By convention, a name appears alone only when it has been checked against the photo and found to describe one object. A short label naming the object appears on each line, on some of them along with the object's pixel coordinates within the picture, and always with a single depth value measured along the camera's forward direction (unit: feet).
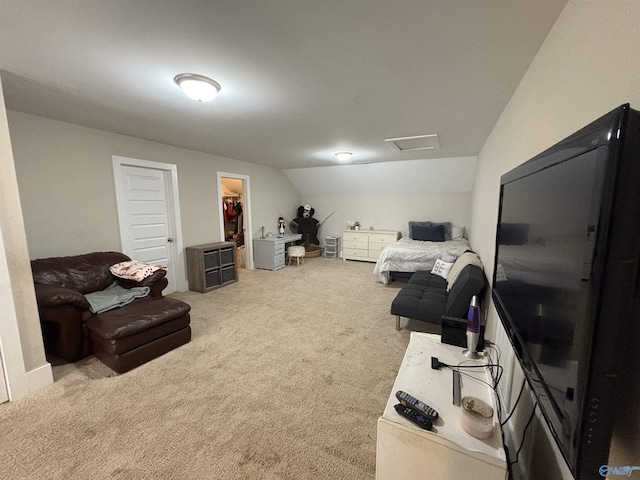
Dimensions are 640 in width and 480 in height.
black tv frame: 1.58
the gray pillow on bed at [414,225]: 19.24
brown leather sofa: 7.22
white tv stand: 3.16
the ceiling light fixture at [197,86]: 6.02
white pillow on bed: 18.72
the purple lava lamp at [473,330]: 4.88
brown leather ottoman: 7.23
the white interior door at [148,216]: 11.45
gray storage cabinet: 13.83
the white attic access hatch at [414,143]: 11.38
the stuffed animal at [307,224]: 23.17
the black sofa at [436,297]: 7.64
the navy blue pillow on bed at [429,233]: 18.31
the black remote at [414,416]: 3.45
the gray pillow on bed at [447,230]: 18.70
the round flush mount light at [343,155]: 14.34
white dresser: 20.52
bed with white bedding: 14.40
